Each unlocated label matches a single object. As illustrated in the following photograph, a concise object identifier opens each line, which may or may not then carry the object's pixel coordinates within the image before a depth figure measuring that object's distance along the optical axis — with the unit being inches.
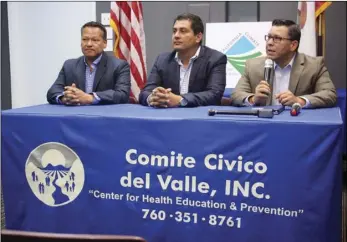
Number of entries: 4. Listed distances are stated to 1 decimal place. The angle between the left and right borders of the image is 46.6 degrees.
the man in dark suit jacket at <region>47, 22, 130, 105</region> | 87.3
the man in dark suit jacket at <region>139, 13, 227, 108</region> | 85.5
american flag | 131.0
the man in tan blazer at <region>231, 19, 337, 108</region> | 70.6
